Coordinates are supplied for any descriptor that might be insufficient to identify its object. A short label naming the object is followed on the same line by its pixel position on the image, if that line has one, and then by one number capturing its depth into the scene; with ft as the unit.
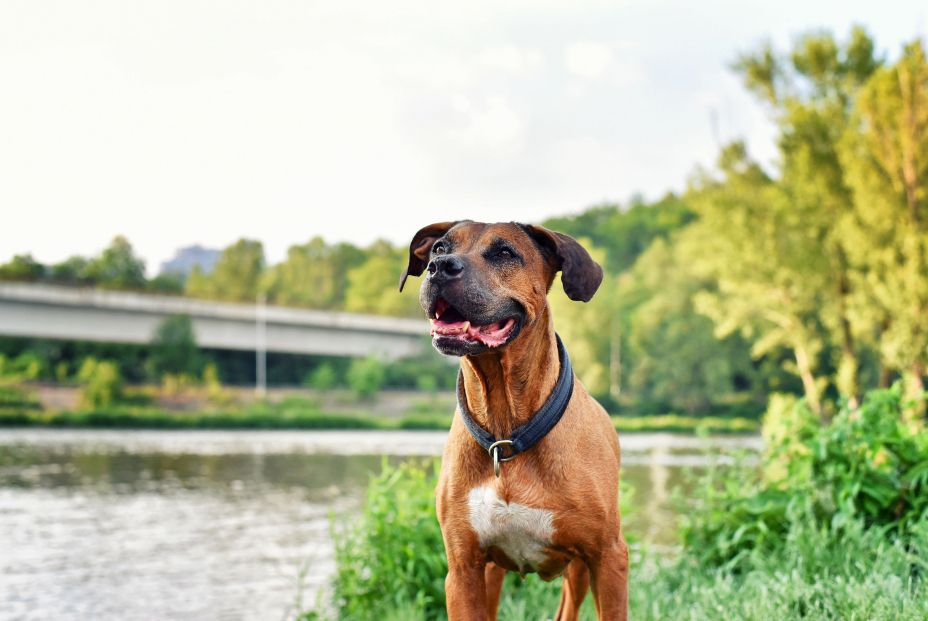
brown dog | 10.87
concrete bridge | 133.49
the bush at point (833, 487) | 18.76
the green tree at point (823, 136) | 78.79
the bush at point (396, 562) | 20.27
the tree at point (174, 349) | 155.53
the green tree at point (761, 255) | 81.20
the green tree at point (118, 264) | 203.51
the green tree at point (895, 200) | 68.03
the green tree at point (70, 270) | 134.72
